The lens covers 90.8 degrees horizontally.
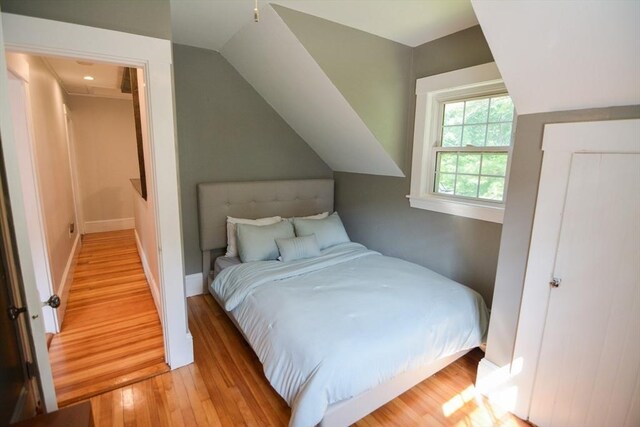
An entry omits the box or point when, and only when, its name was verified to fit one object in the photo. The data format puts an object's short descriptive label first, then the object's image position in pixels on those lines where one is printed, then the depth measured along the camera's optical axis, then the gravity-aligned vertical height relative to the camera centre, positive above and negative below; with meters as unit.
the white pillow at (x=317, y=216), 3.50 -0.60
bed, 1.60 -0.95
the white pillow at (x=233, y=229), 3.13 -0.67
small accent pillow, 2.88 -0.78
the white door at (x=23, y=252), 1.08 -0.34
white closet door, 1.43 -0.65
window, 2.38 +0.19
